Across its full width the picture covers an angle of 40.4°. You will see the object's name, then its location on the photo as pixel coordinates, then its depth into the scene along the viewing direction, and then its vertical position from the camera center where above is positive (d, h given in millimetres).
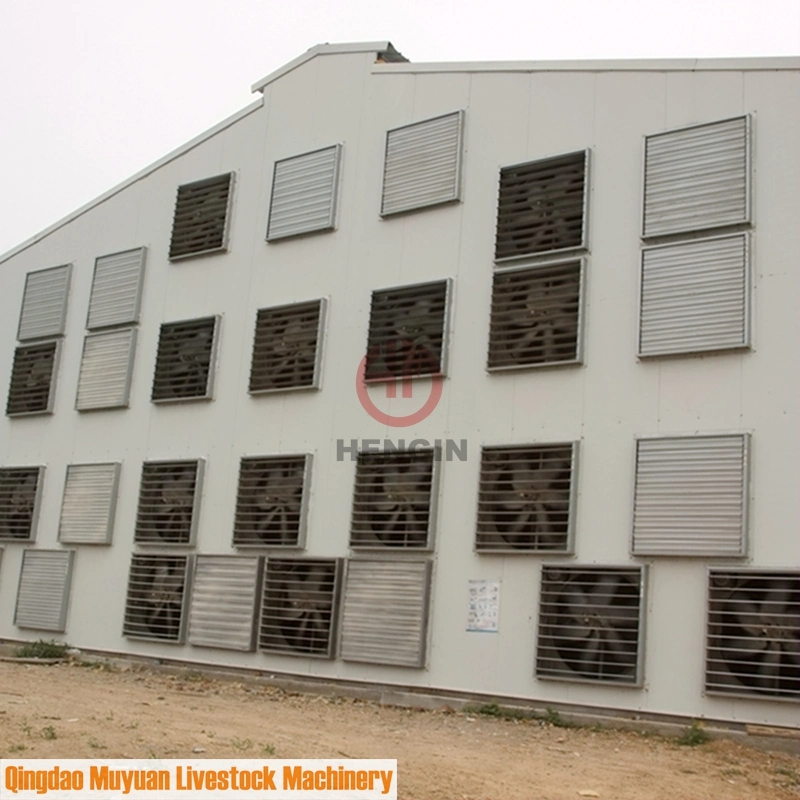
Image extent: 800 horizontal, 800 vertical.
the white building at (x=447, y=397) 14852 +3564
